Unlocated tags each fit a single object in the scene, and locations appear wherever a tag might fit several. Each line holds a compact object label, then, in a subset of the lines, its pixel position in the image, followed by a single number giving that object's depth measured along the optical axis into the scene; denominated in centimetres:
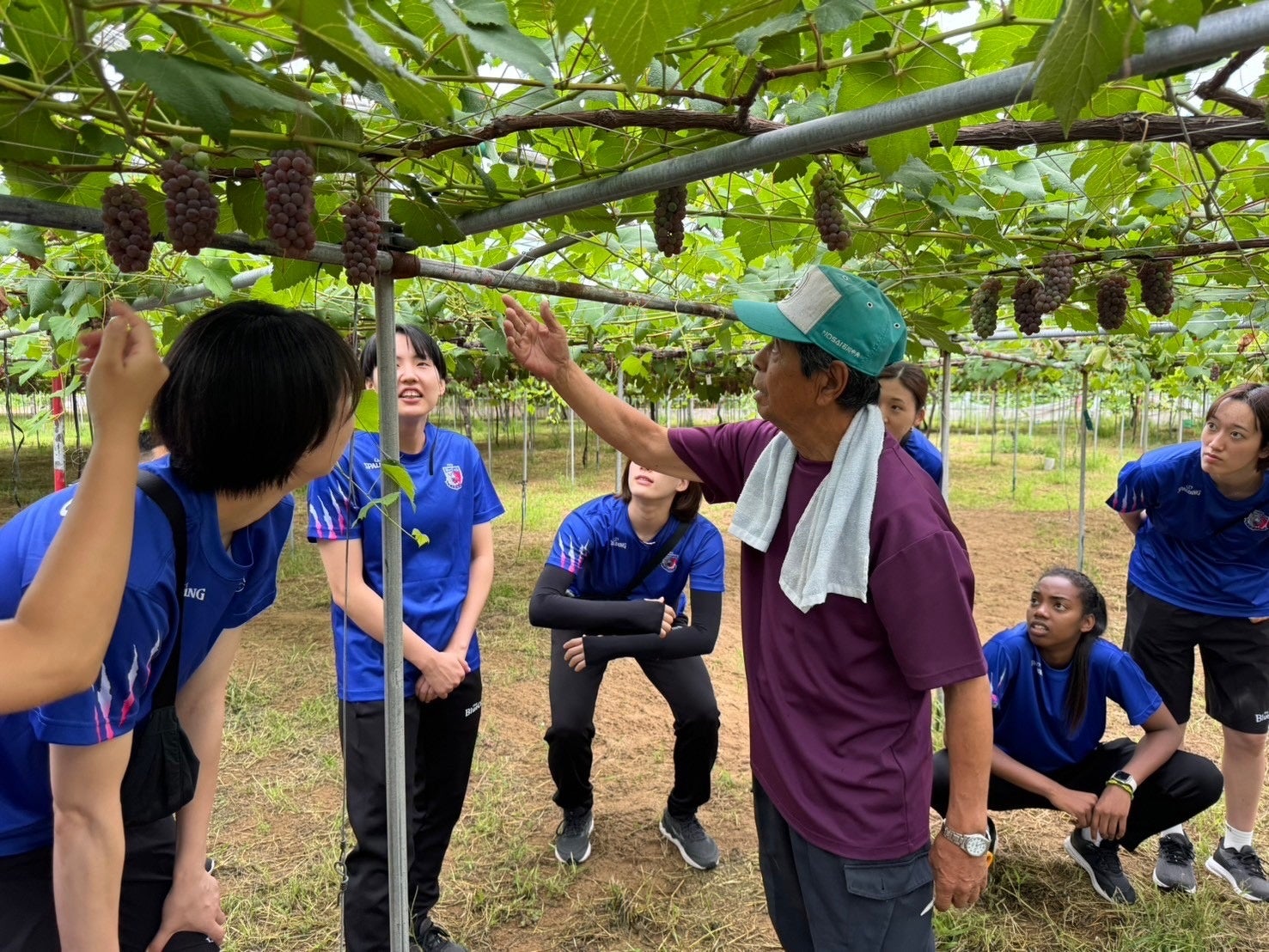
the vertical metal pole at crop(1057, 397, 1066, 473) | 1412
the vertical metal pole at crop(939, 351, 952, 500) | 498
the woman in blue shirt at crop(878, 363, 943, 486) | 276
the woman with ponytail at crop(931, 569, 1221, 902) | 270
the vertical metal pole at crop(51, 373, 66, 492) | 511
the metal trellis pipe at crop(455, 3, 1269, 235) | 79
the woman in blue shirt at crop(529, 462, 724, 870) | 282
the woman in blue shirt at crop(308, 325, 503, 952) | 213
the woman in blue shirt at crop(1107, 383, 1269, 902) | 285
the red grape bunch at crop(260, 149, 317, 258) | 104
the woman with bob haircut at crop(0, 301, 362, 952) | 107
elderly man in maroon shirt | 148
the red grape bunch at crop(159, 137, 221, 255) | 100
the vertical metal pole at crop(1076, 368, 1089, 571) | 643
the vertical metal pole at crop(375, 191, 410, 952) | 166
